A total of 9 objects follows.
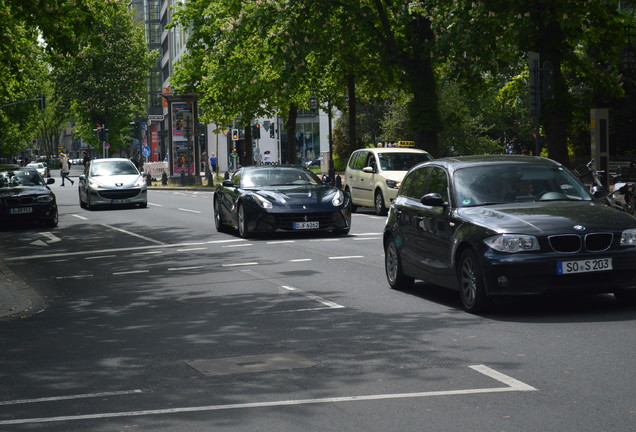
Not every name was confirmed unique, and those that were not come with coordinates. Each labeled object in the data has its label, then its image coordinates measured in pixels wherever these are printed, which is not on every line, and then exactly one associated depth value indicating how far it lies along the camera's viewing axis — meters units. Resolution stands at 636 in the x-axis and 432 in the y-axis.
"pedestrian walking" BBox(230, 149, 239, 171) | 71.38
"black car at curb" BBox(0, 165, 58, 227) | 27.08
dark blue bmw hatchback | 9.91
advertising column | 56.69
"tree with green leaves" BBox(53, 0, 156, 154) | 92.12
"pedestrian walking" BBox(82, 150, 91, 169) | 61.18
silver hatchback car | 33.92
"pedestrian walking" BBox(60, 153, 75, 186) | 63.03
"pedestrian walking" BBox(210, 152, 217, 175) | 75.54
